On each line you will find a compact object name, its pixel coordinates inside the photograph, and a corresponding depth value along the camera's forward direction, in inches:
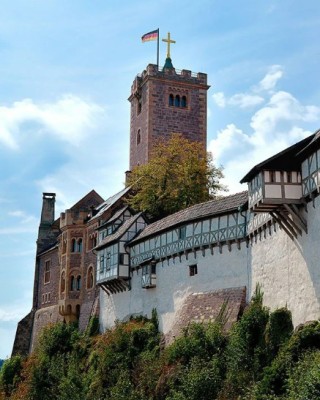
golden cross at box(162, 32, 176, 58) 2402.6
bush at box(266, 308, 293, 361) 1048.8
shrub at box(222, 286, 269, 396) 1063.0
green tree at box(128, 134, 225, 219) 1865.2
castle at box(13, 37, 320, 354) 1050.1
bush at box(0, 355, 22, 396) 1930.4
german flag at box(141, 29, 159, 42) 2314.2
